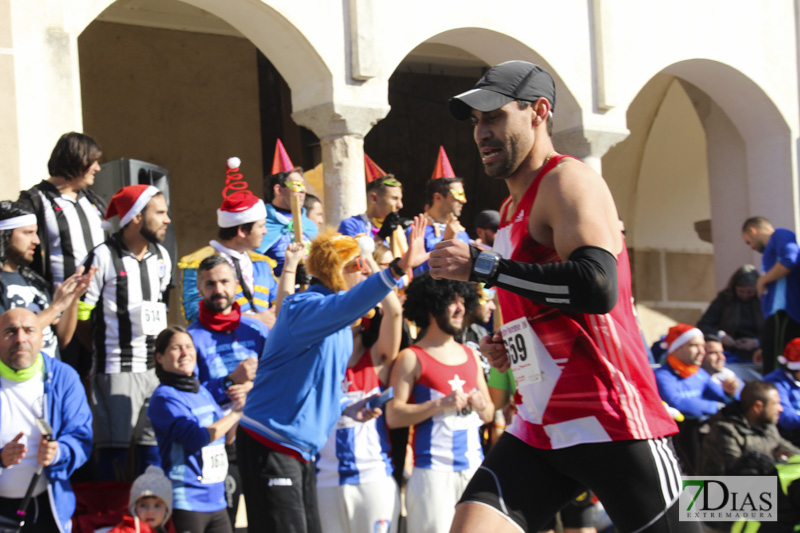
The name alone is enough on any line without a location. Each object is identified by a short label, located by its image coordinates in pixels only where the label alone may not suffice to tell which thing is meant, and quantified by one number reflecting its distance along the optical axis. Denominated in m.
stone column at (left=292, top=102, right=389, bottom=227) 17.83
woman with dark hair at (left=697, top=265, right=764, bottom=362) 20.69
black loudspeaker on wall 13.48
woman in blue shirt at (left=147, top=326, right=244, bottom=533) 10.67
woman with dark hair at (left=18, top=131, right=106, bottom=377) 11.89
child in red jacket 10.45
